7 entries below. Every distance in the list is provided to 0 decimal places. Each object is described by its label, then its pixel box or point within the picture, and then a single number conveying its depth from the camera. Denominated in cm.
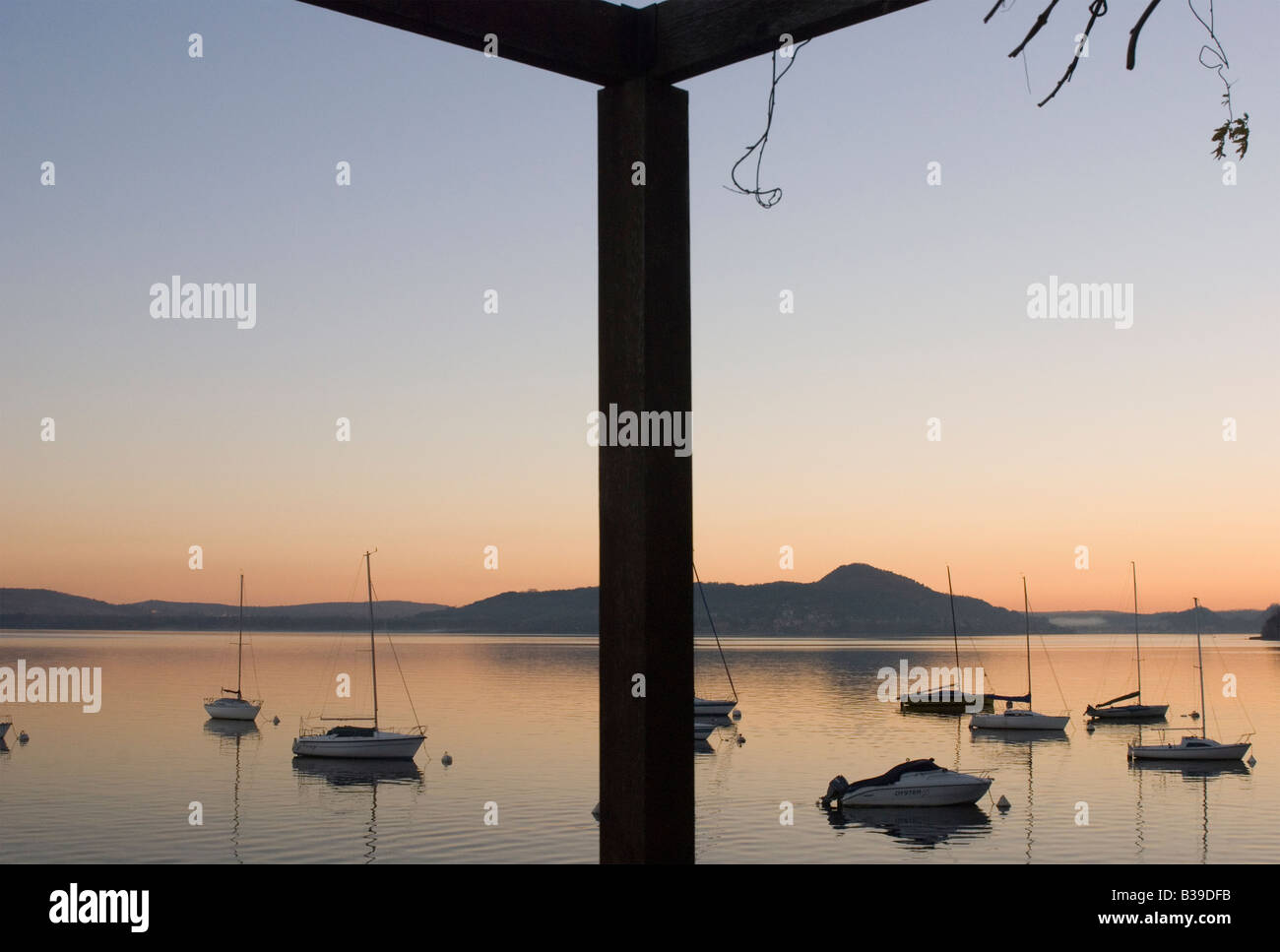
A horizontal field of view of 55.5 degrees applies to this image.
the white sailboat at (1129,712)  7000
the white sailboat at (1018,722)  6412
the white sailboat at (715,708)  6327
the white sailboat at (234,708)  6900
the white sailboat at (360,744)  4862
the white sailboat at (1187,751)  4931
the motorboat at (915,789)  3694
